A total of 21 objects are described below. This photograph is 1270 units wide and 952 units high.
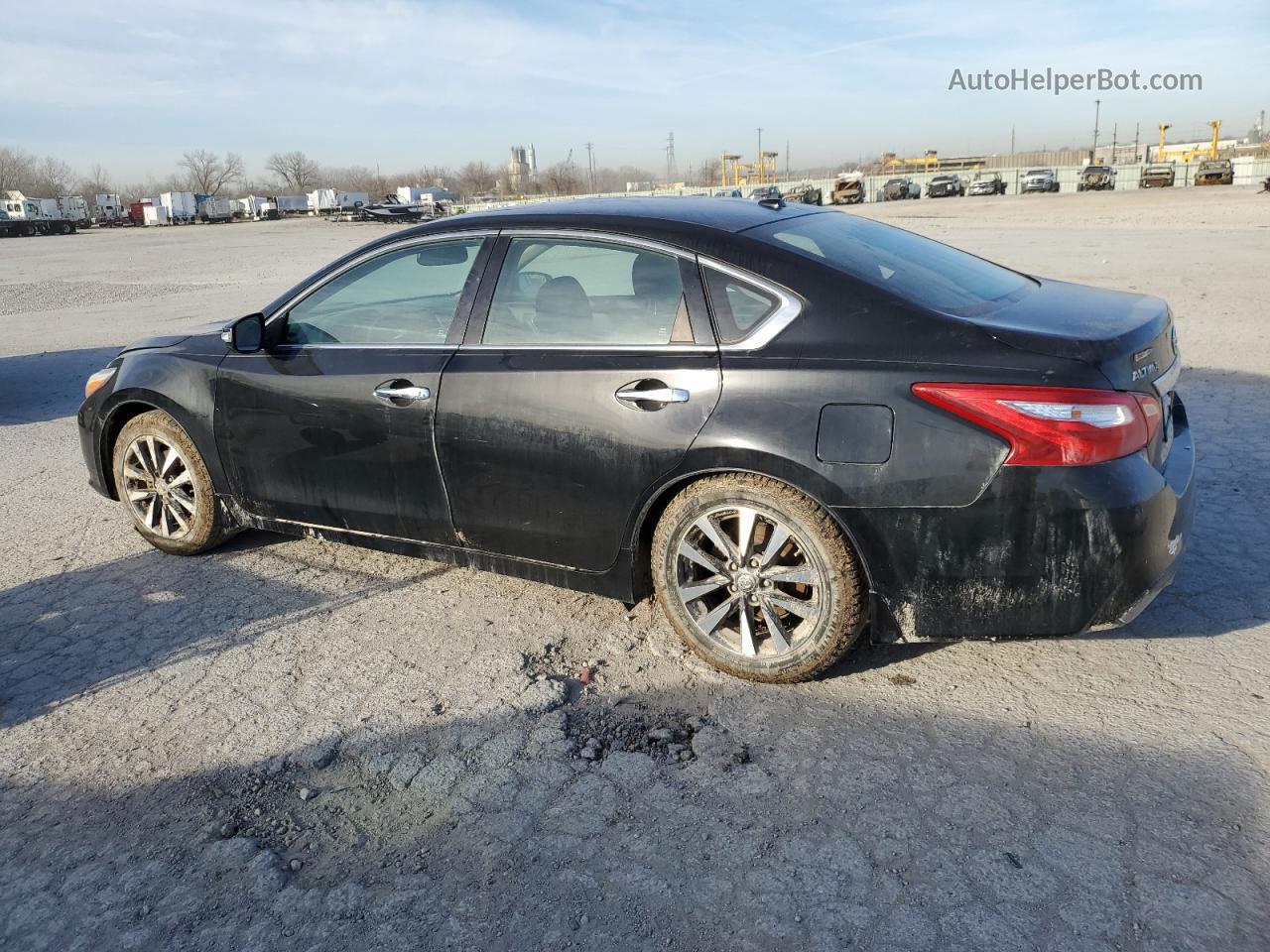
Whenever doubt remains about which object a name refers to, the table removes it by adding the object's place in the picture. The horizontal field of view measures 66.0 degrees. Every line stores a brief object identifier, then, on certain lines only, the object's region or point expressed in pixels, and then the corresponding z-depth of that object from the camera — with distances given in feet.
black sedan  9.88
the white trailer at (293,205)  324.06
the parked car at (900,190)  203.72
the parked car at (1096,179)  185.47
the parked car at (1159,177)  179.32
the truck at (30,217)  203.51
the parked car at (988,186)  190.60
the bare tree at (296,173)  489.67
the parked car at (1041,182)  189.78
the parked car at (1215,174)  172.45
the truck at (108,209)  298.58
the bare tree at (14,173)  403.13
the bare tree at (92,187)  472.85
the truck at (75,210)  281.35
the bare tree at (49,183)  399.65
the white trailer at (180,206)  284.61
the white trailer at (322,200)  303.89
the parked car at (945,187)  190.19
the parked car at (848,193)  203.92
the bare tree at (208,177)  474.49
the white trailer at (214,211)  298.97
